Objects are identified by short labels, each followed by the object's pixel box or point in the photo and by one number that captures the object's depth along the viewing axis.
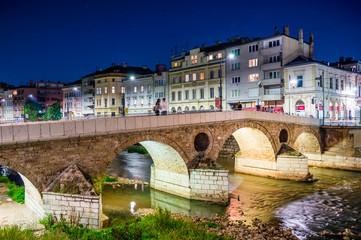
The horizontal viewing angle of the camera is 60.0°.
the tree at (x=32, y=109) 63.82
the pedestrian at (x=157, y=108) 19.23
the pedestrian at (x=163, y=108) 19.19
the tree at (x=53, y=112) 59.03
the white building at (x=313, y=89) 35.38
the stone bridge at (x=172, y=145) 13.39
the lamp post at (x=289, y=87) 36.69
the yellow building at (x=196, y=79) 42.59
